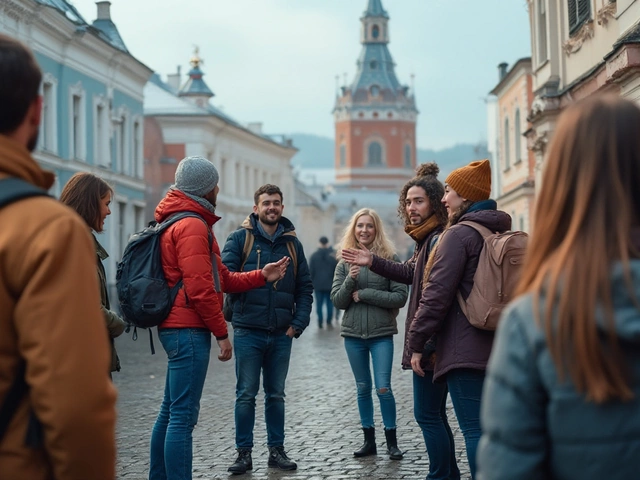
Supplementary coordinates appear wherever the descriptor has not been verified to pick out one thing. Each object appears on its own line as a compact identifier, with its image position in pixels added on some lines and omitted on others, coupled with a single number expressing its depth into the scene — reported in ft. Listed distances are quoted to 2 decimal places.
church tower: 446.60
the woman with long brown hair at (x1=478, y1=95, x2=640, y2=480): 8.71
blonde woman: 27.96
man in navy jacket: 25.99
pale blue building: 98.58
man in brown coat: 9.39
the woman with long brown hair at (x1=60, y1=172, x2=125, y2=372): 19.67
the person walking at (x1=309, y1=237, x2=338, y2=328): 84.64
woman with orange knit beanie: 19.21
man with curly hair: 21.97
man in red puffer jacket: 21.07
